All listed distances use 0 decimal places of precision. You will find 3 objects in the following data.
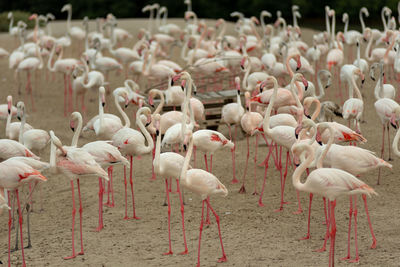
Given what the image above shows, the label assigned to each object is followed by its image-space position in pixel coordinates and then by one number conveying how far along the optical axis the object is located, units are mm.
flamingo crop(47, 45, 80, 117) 24687
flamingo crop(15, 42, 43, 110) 25266
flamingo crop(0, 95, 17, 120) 19408
